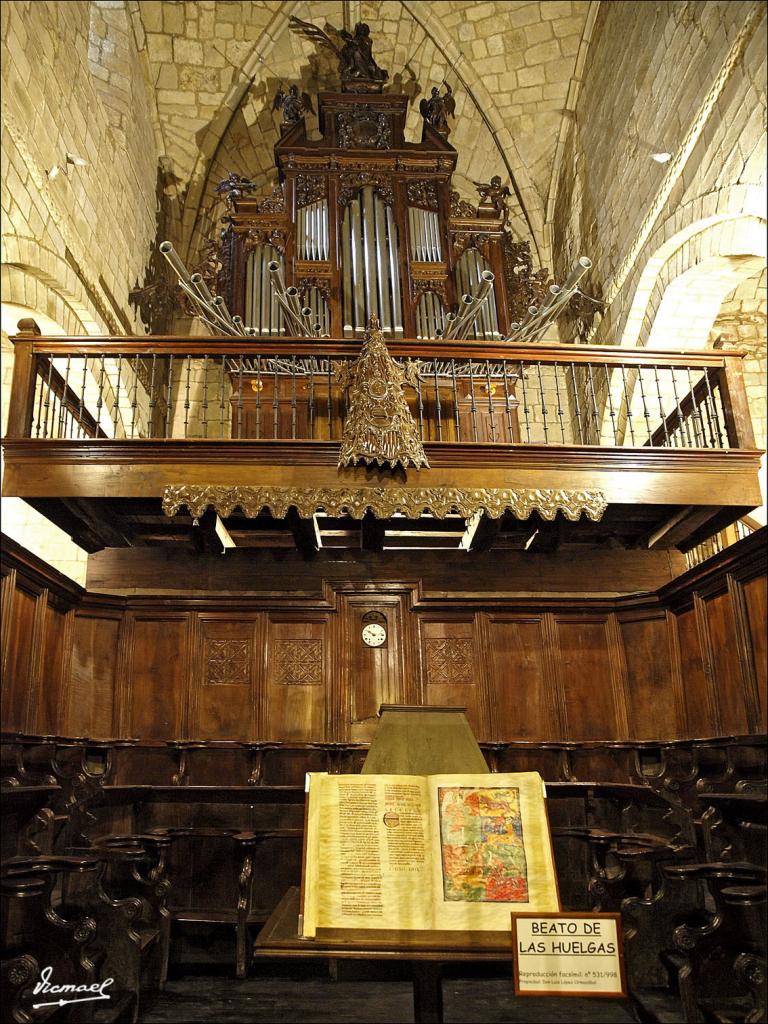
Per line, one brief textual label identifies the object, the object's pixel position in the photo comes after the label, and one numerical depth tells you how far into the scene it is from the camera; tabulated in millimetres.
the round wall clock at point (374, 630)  7016
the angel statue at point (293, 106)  9367
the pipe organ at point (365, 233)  8266
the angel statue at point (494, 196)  9281
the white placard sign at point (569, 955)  2447
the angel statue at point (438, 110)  9578
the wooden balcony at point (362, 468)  5434
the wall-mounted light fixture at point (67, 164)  6615
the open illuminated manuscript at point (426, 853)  2545
